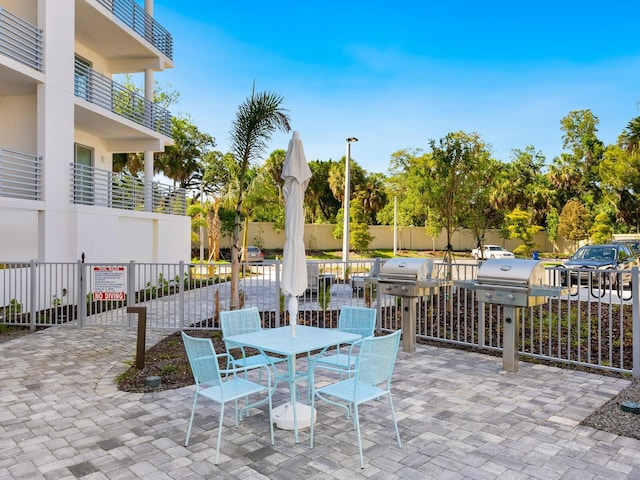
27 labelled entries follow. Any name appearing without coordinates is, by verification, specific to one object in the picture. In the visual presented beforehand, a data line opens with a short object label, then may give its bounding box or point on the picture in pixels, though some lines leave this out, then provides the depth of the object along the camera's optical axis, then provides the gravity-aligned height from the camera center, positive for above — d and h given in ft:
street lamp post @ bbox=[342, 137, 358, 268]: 65.98 +6.22
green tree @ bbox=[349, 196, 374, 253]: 106.93 +3.08
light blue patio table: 13.78 -3.28
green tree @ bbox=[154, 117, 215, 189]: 103.81 +20.96
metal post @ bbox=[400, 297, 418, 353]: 23.57 -4.37
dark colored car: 51.93 -1.77
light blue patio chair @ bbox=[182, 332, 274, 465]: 12.75 -3.78
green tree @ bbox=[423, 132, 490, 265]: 43.62 +6.99
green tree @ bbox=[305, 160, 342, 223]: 138.21 +14.54
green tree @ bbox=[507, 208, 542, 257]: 104.47 +3.24
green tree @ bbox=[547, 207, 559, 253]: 130.52 +4.80
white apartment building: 38.78 +11.78
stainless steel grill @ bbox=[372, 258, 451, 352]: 22.76 -2.07
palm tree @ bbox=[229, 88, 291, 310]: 30.35 +7.67
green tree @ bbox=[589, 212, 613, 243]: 107.96 +2.84
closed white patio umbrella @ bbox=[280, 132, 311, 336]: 16.67 +0.76
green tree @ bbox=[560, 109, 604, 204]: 140.15 +31.27
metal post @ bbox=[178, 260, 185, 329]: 29.01 -3.00
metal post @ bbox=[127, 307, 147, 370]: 20.68 -4.53
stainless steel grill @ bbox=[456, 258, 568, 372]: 18.89 -1.98
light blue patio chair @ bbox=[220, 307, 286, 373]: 16.62 -3.19
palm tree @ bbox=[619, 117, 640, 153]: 77.02 +18.90
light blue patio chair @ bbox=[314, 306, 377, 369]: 16.93 -3.19
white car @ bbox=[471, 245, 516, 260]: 109.70 -2.43
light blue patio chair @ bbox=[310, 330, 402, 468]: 12.56 -3.65
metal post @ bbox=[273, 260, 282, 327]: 27.30 -3.07
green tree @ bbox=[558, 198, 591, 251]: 116.06 +5.31
